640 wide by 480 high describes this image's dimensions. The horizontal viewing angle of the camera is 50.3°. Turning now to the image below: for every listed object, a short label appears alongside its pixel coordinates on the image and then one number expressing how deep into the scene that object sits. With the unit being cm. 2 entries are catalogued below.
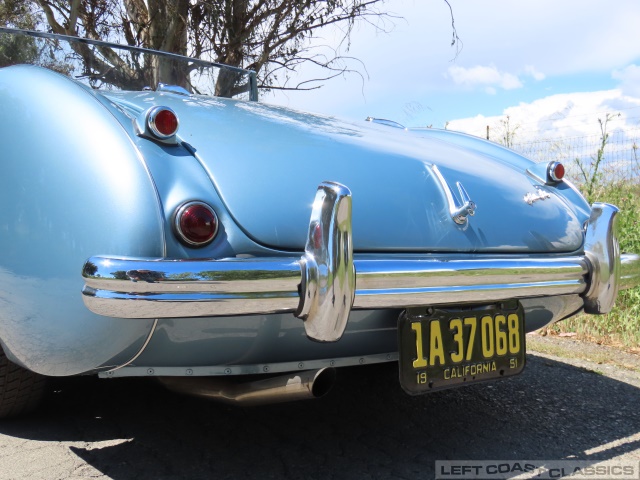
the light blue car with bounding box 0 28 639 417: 173
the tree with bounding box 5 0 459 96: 719
